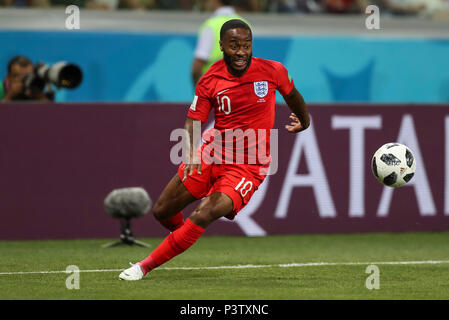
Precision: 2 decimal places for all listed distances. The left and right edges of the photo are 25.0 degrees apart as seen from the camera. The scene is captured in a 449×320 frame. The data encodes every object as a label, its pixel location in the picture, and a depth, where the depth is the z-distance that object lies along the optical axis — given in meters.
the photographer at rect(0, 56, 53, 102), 11.73
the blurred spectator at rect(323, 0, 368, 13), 15.65
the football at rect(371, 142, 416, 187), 8.73
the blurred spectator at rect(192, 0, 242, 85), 11.62
